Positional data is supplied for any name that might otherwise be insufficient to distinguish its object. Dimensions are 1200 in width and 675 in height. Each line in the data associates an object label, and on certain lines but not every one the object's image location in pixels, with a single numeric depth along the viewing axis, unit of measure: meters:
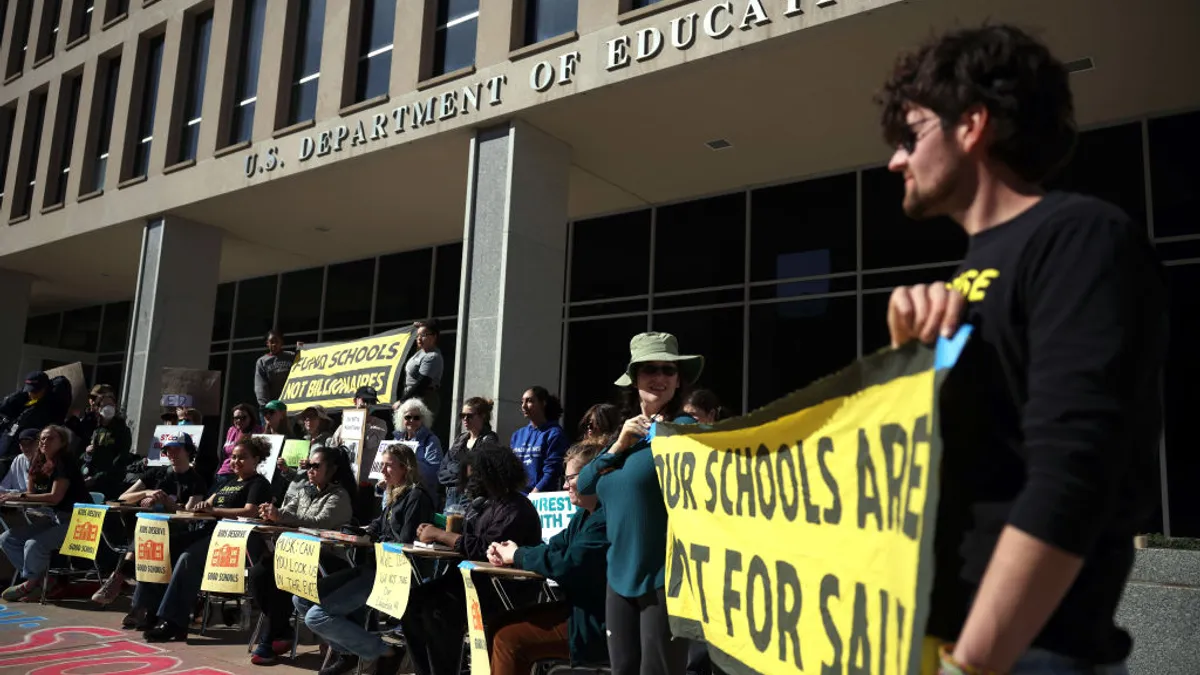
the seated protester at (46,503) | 9.79
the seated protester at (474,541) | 5.88
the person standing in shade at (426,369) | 9.90
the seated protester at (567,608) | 4.77
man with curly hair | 1.31
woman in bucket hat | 4.05
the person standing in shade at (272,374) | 12.56
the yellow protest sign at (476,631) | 5.08
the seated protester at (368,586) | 6.46
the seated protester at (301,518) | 7.30
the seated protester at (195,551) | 7.99
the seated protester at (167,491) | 9.38
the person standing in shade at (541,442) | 8.14
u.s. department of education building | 9.80
